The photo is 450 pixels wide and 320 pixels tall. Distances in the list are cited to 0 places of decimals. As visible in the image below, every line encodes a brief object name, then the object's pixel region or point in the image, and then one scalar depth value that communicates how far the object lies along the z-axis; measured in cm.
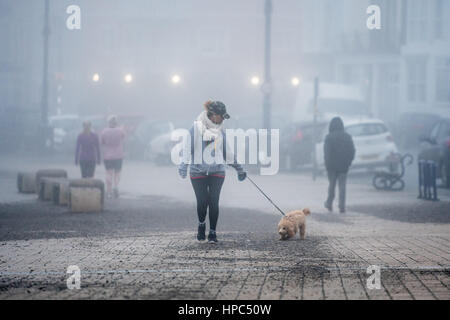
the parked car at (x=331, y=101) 3141
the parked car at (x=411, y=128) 3612
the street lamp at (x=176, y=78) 4738
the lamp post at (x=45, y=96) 3412
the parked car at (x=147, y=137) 2975
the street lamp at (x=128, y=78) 4618
